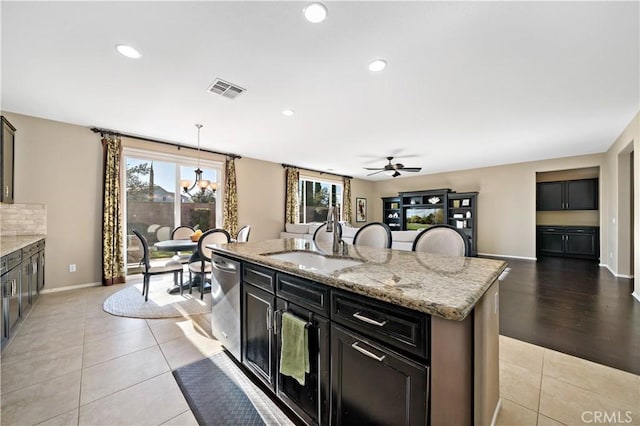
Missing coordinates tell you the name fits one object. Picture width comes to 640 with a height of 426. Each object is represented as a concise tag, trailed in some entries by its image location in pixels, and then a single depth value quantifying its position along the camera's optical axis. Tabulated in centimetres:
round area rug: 309
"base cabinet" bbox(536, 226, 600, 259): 646
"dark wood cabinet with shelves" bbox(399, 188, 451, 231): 809
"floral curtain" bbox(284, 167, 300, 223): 710
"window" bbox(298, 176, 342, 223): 798
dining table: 363
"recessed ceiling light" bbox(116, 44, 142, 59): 219
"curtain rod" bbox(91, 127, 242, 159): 420
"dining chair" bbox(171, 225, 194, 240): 471
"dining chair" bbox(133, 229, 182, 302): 352
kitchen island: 92
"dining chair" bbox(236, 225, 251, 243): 456
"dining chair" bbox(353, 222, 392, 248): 279
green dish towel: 137
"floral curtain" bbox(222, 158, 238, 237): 580
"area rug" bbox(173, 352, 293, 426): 155
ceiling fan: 592
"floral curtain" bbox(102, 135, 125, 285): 422
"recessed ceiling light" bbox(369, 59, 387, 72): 235
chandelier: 412
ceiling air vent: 276
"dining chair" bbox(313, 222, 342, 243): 346
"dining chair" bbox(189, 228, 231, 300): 345
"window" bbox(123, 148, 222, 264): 471
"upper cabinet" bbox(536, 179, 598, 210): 652
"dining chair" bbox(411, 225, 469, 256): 216
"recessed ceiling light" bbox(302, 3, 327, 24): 173
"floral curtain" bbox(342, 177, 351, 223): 911
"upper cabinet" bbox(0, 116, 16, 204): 308
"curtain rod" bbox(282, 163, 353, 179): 711
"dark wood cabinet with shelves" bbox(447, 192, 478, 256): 752
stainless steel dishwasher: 202
